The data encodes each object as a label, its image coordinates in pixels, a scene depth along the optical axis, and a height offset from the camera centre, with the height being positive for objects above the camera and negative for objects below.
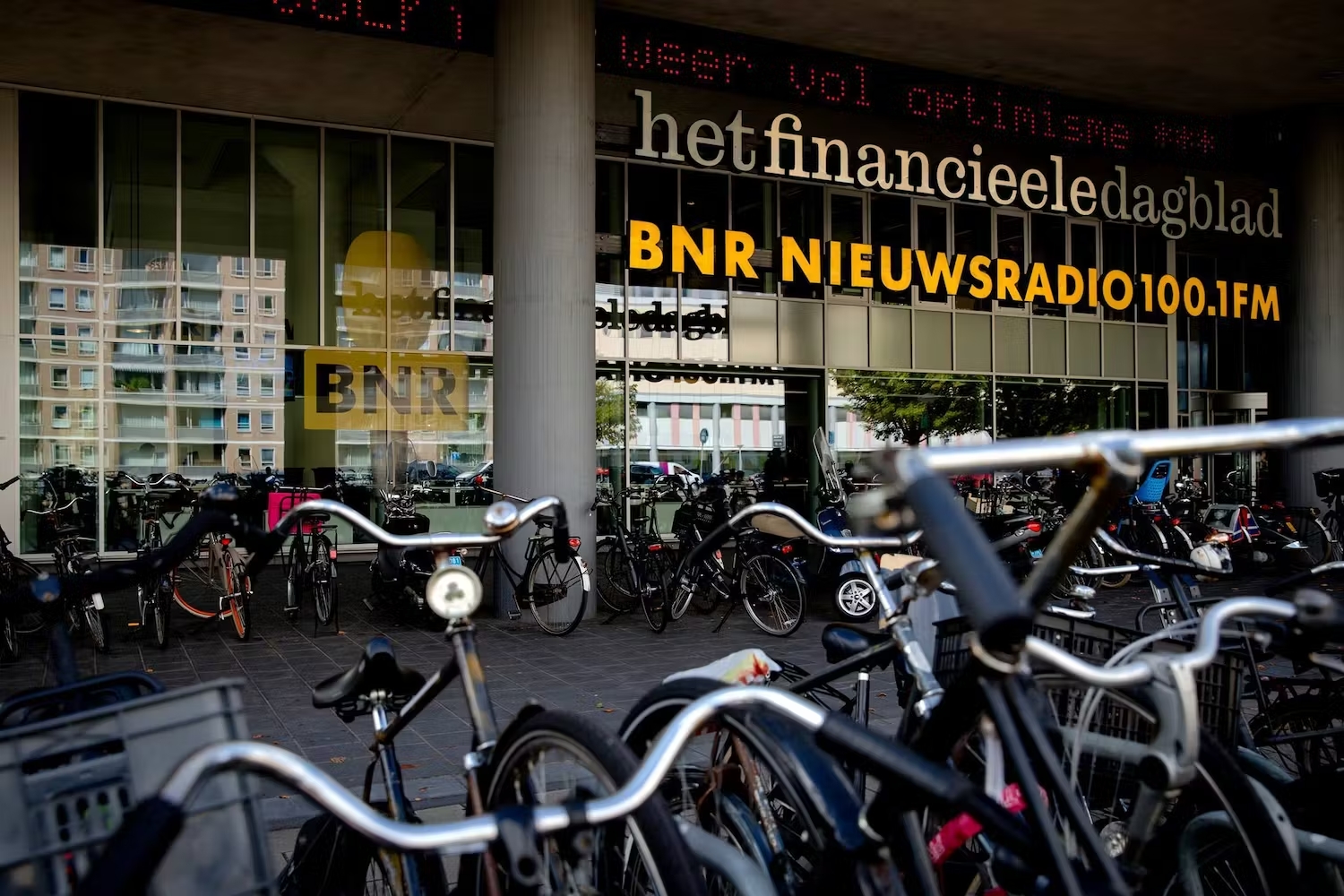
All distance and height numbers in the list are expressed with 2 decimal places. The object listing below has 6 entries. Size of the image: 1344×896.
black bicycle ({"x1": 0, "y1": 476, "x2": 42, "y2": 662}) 8.40 -1.22
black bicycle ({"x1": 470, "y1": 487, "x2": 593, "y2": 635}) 9.73 -1.14
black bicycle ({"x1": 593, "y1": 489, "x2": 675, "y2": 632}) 10.11 -1.09
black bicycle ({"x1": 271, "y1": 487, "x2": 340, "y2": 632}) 9.95 -1.01
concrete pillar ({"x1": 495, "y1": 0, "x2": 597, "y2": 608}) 10.48 +1.94
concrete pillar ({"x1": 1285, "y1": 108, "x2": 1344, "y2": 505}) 17.30 +2.72
